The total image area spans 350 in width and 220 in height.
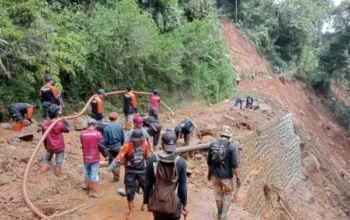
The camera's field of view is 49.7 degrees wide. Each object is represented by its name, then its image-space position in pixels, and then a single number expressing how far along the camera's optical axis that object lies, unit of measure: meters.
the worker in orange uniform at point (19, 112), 9.95
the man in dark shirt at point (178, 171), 4.39
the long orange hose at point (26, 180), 5.81
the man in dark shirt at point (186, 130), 10.05
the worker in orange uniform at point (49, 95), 9.42
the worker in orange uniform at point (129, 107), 10.70
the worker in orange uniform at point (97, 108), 9.12
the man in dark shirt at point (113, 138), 7.01
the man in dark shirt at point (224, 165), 6.00
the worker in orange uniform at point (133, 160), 5.84
